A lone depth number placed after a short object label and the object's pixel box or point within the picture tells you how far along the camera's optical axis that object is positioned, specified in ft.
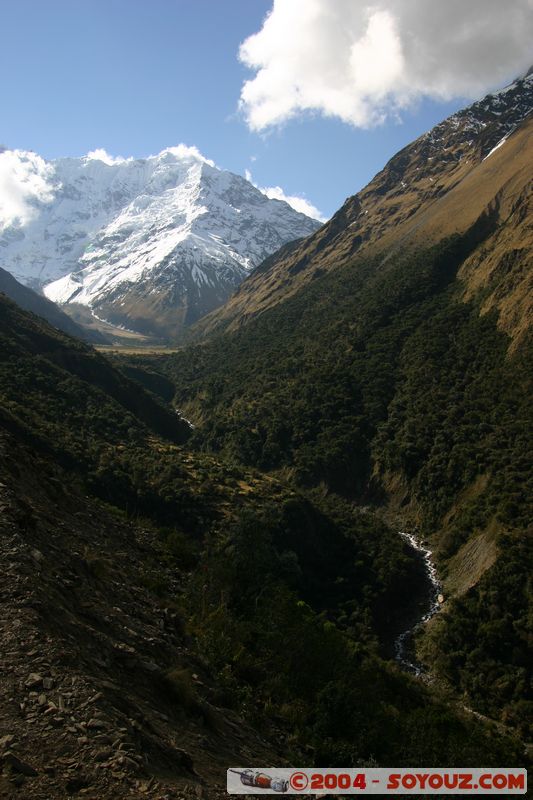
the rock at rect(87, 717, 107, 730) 41.93
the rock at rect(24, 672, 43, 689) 44.52
